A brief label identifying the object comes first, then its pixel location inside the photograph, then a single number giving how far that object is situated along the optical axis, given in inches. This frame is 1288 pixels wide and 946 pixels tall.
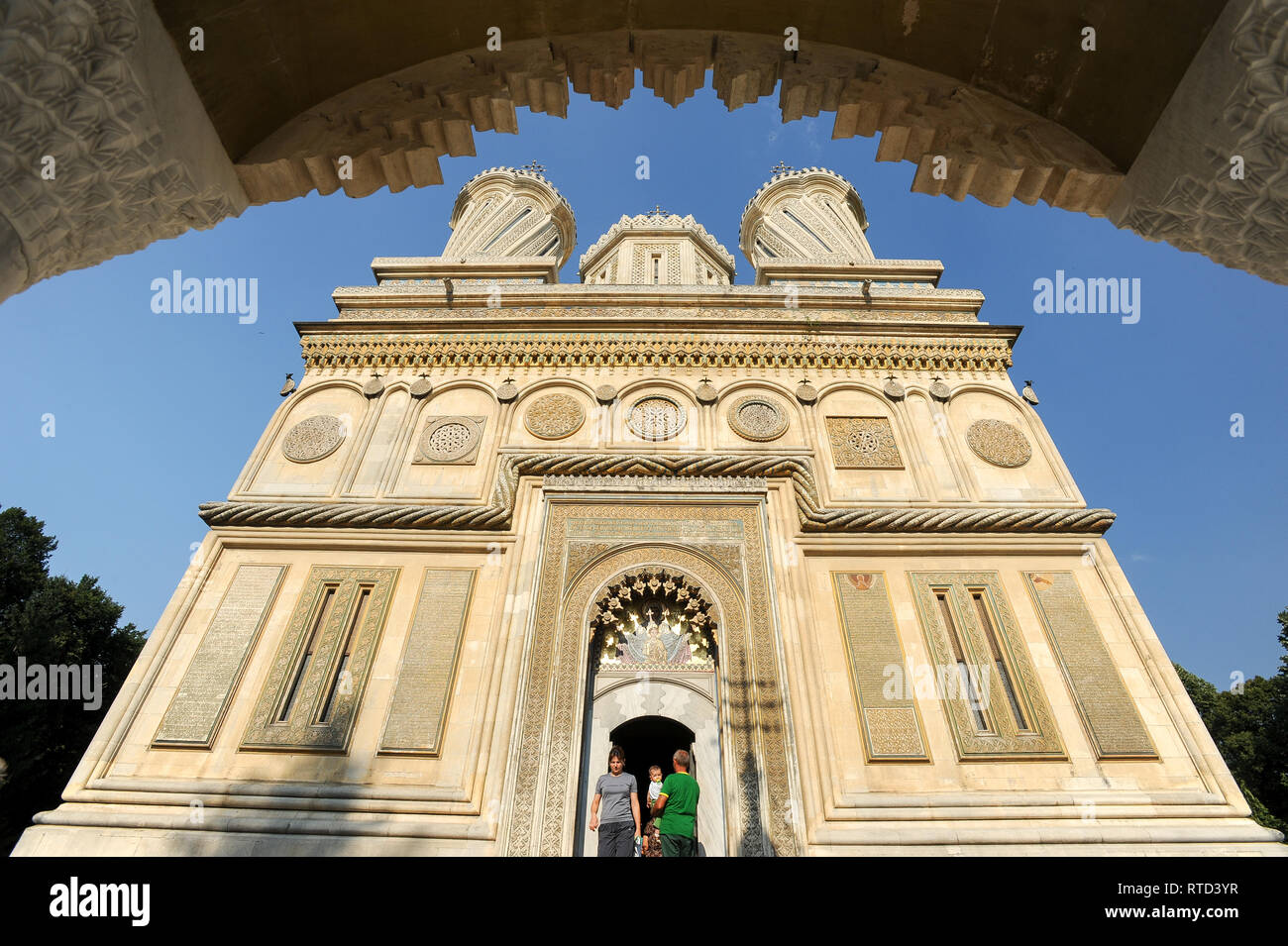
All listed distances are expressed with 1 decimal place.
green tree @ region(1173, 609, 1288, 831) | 636.7
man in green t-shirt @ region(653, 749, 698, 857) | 200.1
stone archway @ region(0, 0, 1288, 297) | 87.7
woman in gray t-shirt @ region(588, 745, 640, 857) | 209.5
